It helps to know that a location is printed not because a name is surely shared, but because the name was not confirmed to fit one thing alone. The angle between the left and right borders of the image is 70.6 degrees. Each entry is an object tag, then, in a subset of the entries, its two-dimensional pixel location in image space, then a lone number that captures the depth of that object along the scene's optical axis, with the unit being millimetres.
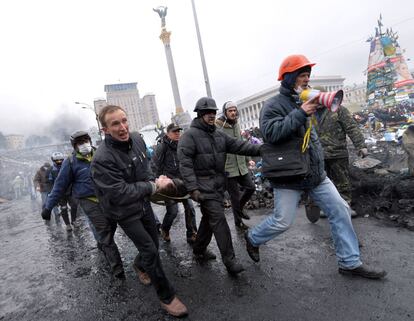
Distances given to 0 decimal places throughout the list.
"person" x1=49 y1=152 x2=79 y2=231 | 6718
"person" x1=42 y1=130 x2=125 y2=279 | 3764
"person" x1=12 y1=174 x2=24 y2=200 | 22922
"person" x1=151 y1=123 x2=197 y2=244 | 4656
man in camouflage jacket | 4441
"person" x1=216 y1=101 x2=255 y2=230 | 4723
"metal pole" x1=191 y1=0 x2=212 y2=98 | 12914
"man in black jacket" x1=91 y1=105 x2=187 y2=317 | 2457
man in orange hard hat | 2662
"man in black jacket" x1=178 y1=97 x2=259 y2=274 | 3137
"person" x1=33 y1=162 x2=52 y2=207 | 8321
